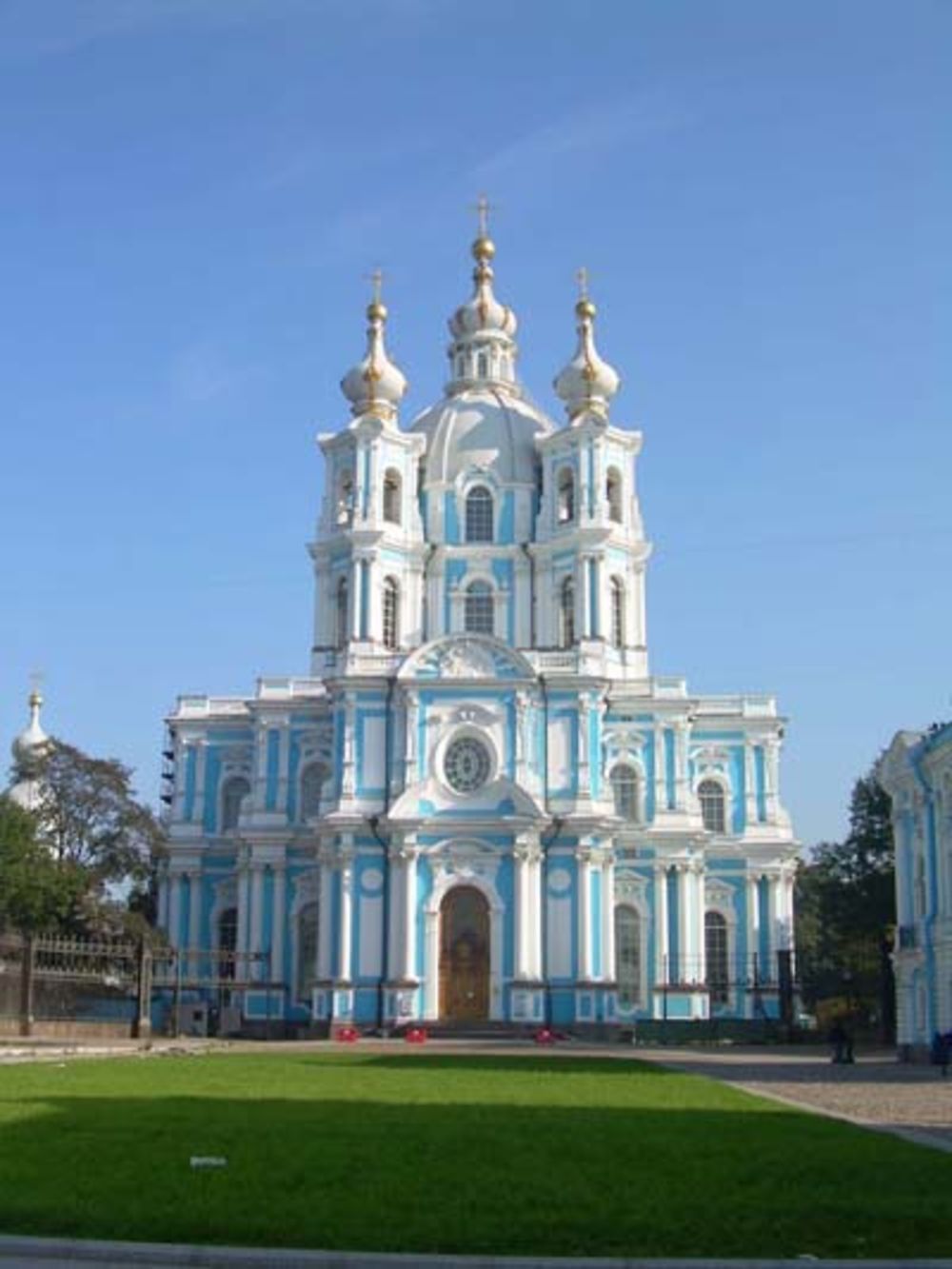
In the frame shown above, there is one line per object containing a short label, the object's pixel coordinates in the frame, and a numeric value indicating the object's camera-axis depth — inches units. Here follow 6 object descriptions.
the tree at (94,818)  2177.7
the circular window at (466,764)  2111.2
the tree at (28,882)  1866.4
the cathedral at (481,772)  2049.7
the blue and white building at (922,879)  1510.8
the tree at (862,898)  2190.0
